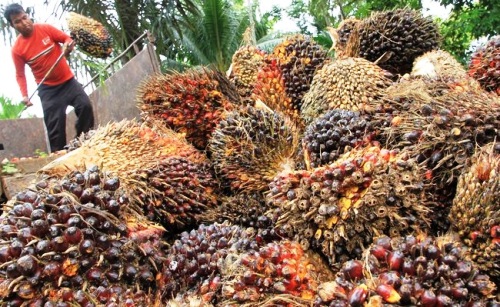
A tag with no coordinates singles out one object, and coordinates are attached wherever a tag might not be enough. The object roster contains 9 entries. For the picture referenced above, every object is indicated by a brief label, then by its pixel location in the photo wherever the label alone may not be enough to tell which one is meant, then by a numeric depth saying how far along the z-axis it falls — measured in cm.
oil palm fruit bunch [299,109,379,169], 181
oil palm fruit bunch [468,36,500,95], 229
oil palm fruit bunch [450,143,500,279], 130
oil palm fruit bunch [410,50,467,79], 237
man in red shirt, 441
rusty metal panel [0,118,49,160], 462
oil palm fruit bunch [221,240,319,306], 130
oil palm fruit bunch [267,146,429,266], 141
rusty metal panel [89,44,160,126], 339
